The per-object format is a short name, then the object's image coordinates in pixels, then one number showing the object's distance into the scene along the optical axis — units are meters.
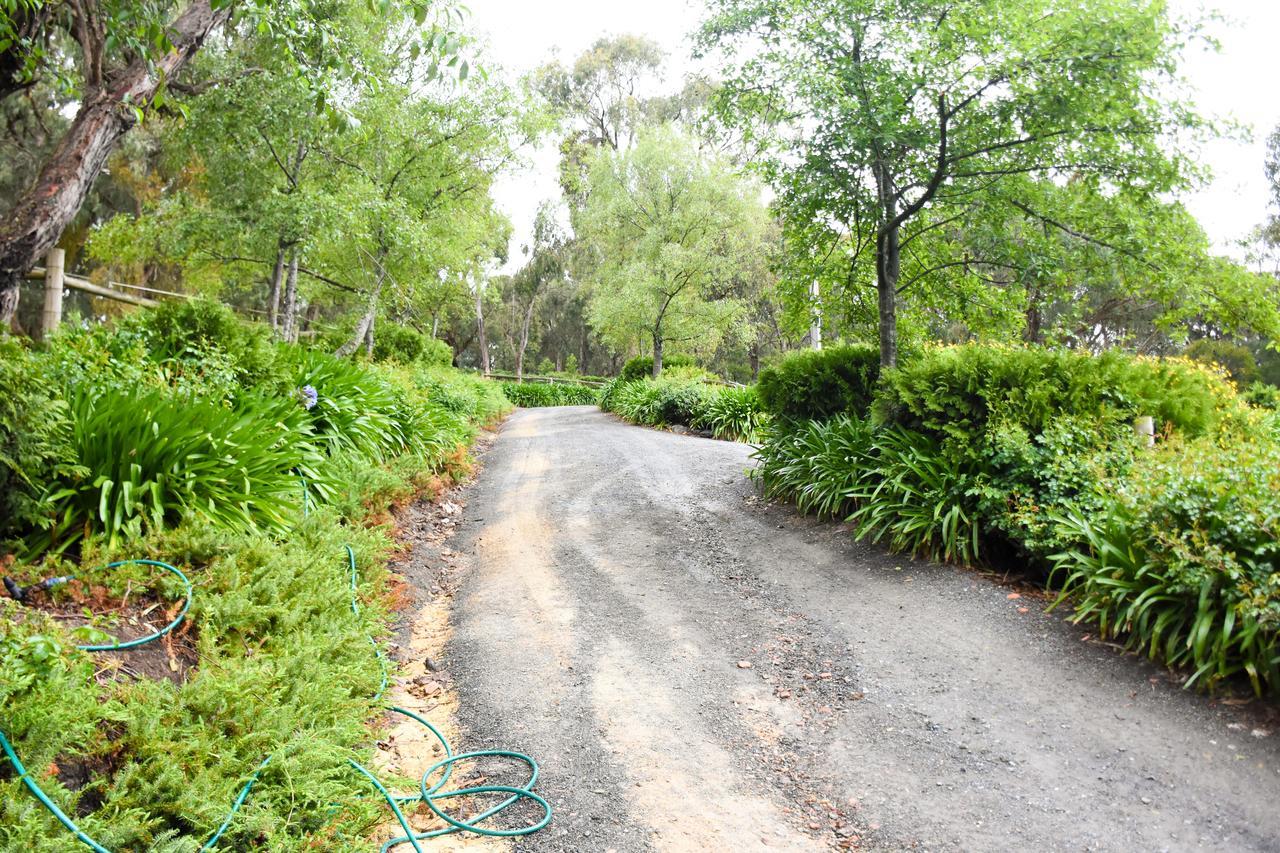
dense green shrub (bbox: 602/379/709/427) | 15.88
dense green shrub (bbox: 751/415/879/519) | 6.49
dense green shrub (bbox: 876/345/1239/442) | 5.42
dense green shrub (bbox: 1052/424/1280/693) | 3.38
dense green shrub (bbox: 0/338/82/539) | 3.13
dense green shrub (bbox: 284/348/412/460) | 6.81
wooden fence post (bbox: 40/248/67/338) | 6.81
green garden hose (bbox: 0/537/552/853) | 2.14
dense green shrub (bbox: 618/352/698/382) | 23.75
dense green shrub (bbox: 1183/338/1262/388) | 28.36
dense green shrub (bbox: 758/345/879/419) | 7.88
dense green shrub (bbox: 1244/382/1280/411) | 15.06
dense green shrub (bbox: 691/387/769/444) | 14.08
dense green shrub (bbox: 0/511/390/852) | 2.26
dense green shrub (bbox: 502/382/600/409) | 32.03
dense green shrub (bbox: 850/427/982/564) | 5.27
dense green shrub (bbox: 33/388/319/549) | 3.73
